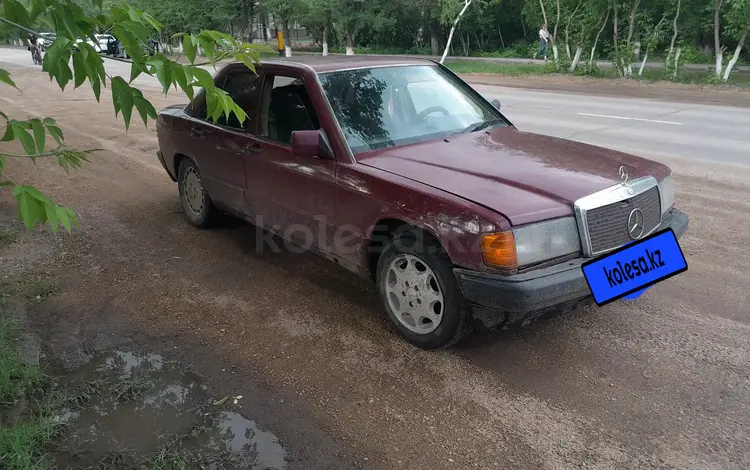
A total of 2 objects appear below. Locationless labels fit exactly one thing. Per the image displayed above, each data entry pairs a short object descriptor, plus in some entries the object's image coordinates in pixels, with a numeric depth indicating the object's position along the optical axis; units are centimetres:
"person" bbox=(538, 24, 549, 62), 2661
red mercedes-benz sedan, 316
